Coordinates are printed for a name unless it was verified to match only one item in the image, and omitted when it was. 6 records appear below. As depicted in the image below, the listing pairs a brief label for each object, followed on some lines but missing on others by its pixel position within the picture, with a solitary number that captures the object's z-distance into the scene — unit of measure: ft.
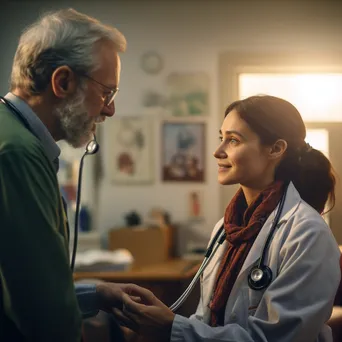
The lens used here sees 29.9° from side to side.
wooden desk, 11.46
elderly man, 3.92
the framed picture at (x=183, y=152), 14.21
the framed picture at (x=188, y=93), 14.01
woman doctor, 4.60
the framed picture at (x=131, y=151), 14.52
